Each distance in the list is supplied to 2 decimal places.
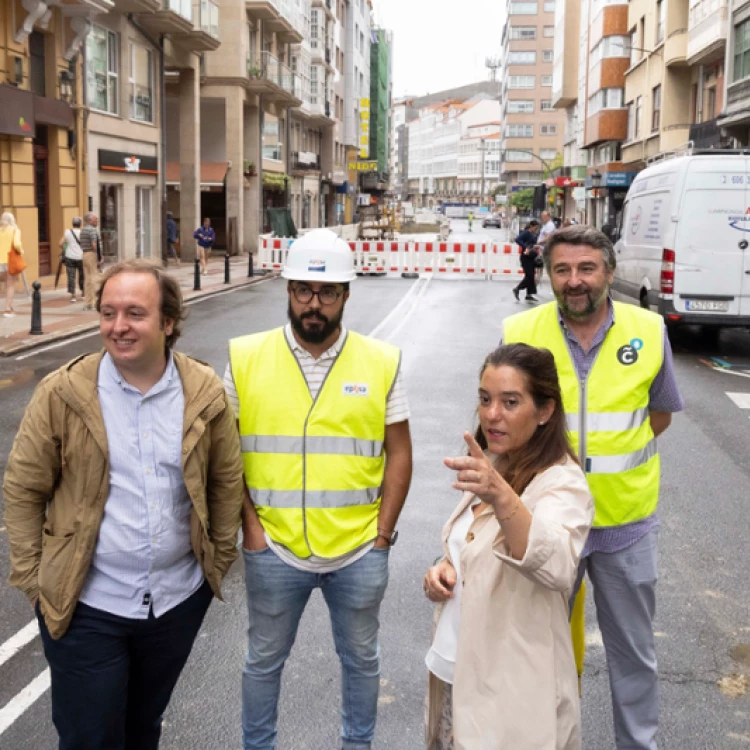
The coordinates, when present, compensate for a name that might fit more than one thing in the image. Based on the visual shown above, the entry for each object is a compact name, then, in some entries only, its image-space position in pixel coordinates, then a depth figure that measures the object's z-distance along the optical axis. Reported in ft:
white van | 45.34
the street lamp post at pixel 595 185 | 166.23
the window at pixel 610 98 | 165.78
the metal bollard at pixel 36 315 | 51.67
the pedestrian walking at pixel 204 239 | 100.01
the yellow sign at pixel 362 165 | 250.16
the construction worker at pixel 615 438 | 11.55
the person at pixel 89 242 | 70.13
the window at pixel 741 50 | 91.45
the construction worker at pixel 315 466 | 10.87
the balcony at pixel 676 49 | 122.83
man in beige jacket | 9.42
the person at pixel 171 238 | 114.91
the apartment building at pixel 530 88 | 427.33
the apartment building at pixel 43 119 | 71.46
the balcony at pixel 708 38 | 100.42
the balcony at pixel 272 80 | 139.89
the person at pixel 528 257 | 75.92
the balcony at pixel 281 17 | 138.31
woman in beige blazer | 8.28
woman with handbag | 59.82
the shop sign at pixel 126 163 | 91.66
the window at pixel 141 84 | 99.30
